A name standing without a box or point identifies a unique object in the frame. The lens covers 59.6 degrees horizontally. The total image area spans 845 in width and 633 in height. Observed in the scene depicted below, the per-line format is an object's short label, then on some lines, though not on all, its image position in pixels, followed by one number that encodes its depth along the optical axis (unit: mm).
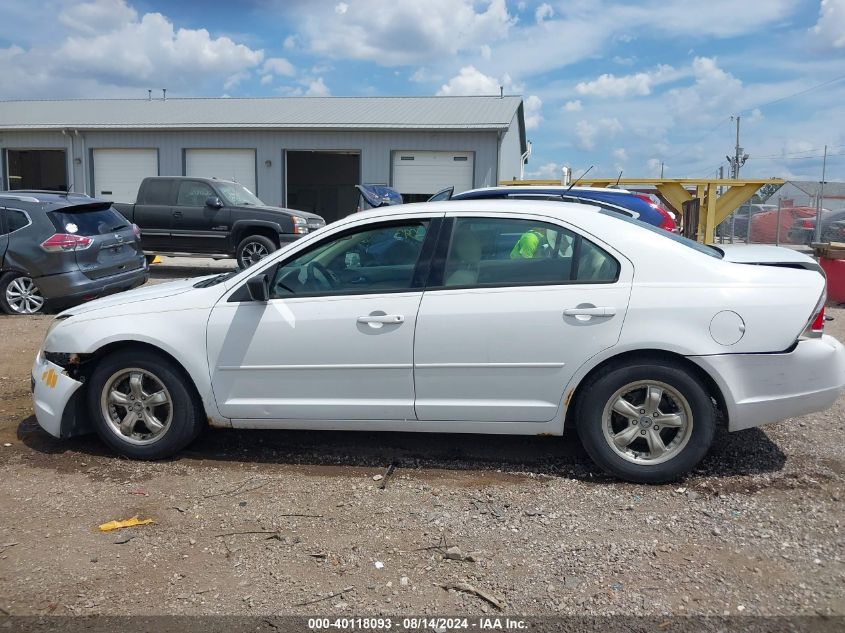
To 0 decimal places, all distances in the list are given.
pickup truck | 14062
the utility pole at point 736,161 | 48294
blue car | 8055
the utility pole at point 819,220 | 20244
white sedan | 4020
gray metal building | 22453
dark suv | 9367
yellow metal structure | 14625
